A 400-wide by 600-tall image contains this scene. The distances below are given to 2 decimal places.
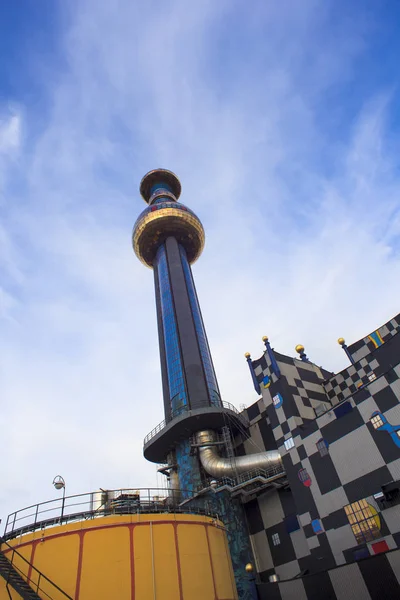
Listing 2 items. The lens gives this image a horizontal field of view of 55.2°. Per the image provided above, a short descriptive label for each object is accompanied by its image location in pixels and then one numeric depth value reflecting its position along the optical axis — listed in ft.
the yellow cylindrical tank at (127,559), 55.57
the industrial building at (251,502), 58.44
